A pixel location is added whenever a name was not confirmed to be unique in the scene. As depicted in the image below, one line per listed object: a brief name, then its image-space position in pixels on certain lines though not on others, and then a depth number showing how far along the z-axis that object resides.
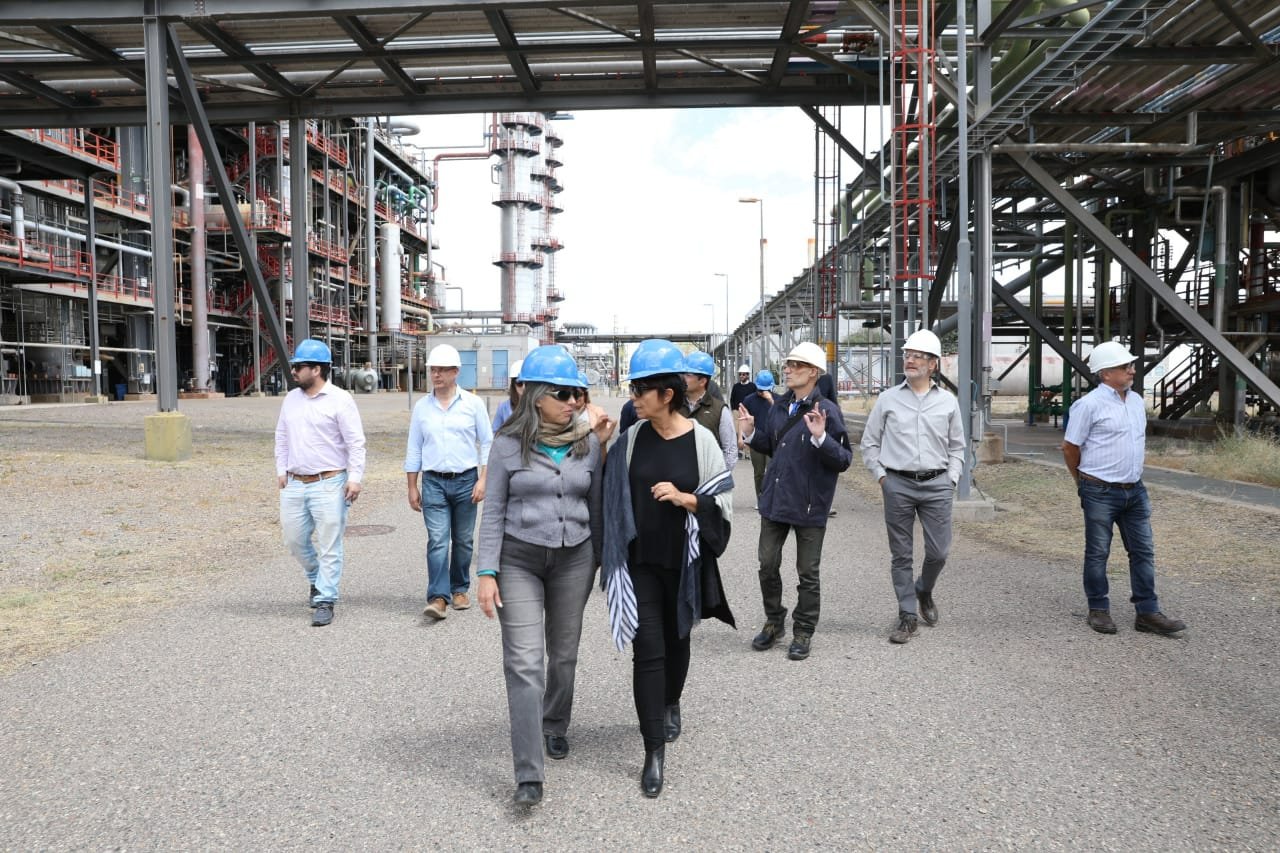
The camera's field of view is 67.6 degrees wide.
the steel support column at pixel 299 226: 20.45
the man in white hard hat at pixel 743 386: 12.82
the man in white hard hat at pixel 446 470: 6.34
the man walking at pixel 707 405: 6.36
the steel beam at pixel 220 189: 15.84
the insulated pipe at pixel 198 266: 44.43
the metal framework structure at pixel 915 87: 12.80
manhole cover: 9.99
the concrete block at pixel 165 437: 15.30
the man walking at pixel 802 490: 5.49
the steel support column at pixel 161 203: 15.40
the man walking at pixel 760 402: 9.71
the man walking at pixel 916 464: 5.87
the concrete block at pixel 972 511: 10.88
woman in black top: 3.70
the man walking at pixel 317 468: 6.28
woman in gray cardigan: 3.63
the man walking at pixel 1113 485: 6.00
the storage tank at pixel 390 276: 66.38
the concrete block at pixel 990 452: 16.47
